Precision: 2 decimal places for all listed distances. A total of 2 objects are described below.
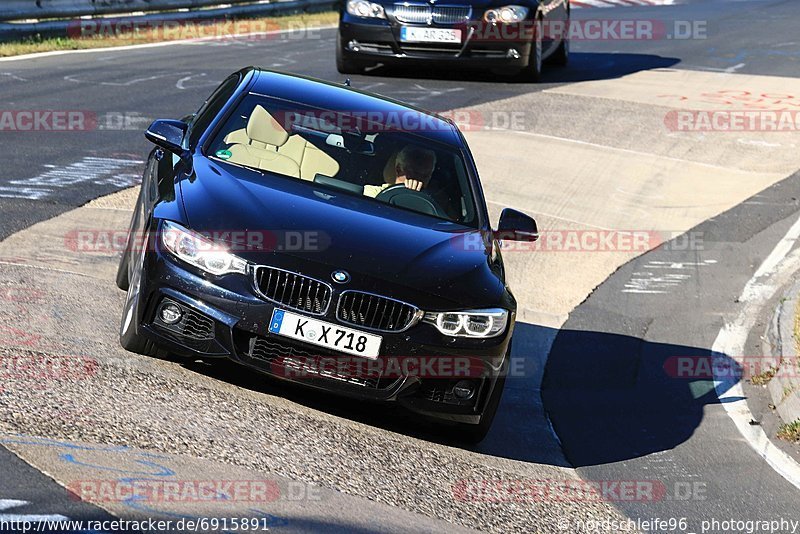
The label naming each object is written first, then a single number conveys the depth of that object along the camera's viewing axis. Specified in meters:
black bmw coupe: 12.45
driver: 14.99
